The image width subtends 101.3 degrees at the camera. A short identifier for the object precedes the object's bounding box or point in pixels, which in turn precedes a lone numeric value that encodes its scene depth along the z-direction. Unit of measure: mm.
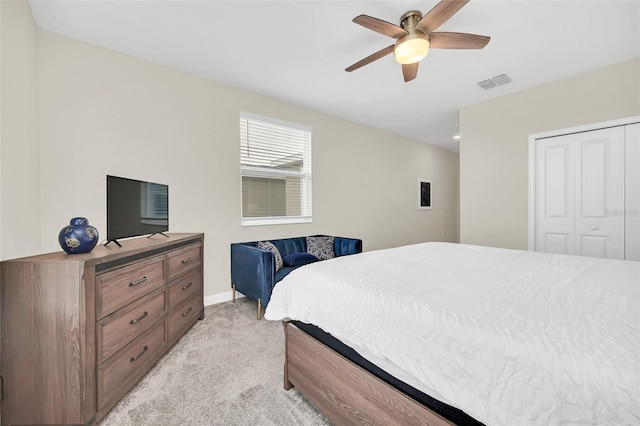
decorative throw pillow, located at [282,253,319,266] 3127
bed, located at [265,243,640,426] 687
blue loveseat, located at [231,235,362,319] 2711
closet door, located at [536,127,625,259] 2994
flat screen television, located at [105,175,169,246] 1797
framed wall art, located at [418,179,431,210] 6204
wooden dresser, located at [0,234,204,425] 1324
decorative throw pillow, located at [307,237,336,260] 3684
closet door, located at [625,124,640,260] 2861
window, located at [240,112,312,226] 3588
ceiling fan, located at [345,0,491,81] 1823
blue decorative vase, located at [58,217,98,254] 1483
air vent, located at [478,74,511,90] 3180
